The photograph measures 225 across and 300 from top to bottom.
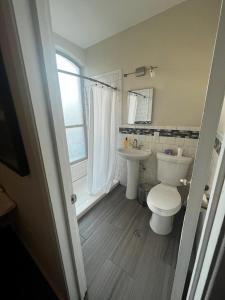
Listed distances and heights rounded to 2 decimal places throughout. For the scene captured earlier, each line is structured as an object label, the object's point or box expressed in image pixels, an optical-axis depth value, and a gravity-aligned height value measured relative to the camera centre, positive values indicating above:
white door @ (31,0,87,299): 0.50 +0.04
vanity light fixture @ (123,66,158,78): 1.83 +0.54
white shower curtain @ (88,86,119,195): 1.97 -0.40
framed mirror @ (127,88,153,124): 1.97 +0.07
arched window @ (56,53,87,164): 2.42 +0.03
